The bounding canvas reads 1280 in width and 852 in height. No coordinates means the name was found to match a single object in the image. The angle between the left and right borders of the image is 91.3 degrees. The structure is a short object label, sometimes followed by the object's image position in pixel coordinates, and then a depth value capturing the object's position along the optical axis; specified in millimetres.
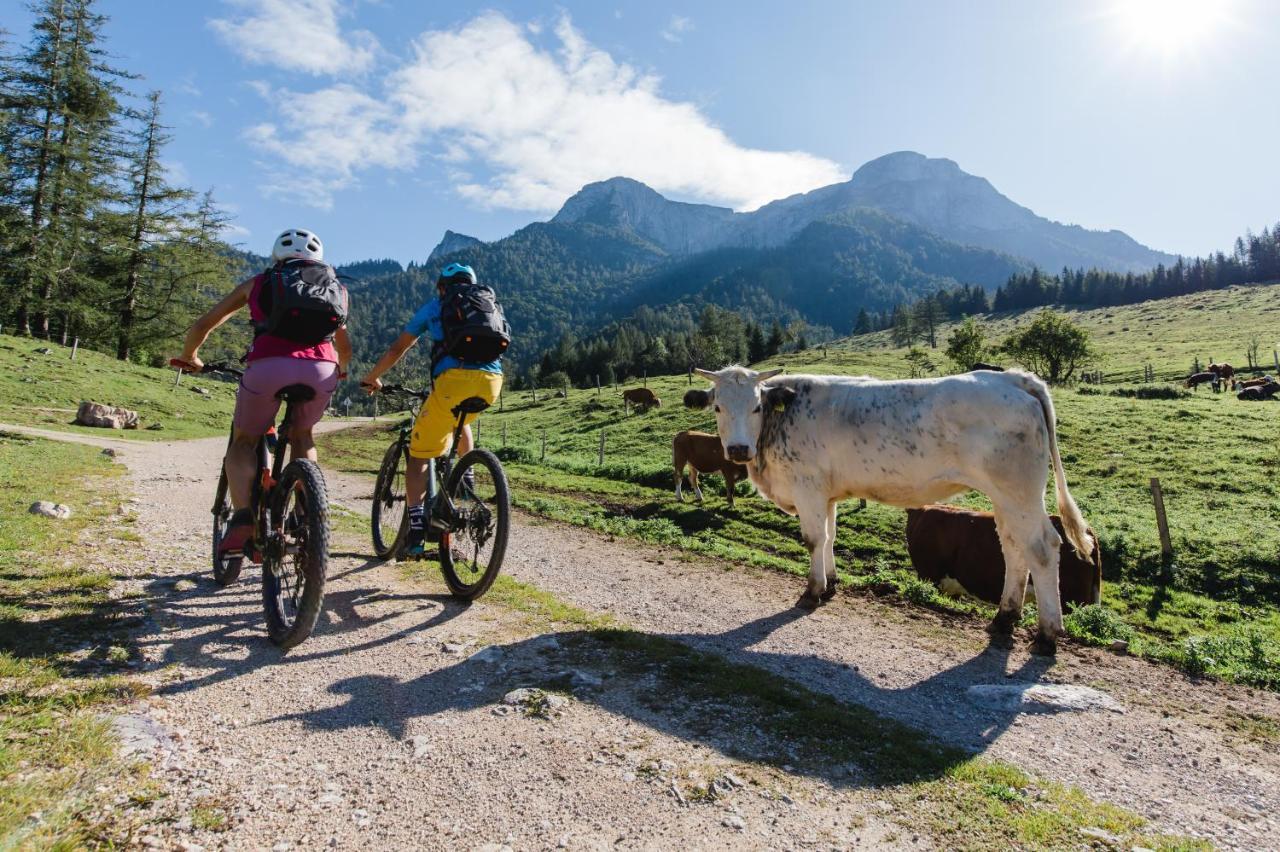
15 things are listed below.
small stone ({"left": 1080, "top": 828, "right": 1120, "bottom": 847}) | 2859
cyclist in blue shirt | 5371
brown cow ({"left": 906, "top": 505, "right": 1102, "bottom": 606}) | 8266
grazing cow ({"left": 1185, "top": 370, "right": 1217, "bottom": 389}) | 41531
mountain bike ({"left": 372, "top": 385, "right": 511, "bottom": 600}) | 5312
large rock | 23062
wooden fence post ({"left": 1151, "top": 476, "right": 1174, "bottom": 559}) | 11297
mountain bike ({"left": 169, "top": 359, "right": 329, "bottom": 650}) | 4059
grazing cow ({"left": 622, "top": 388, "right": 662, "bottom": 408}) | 44875
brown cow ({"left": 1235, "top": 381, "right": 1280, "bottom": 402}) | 32750
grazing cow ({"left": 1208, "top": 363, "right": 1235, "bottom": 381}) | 40328
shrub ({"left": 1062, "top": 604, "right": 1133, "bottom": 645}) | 6211
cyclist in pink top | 4434
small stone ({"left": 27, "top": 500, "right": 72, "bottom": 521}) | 7094
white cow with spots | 5840
